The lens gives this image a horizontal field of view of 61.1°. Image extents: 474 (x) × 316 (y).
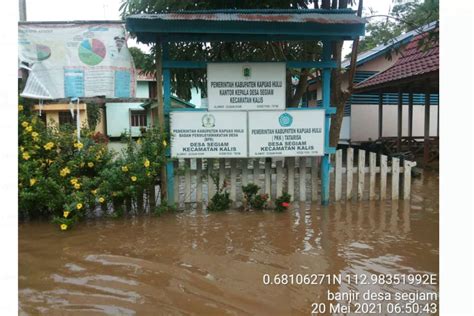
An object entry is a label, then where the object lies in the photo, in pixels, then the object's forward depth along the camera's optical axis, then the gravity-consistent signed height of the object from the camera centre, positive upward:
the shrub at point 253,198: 6.30 -0.85
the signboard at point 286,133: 6.33 +0.17
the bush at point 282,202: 6.29 -0.92
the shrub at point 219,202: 6.34 -0.92
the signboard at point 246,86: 6.23 +0.90
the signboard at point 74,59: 5.92 +1.27
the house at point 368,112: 18.02 +1.44
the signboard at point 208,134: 6.22 +0.15
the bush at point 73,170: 5.32 -0.37
